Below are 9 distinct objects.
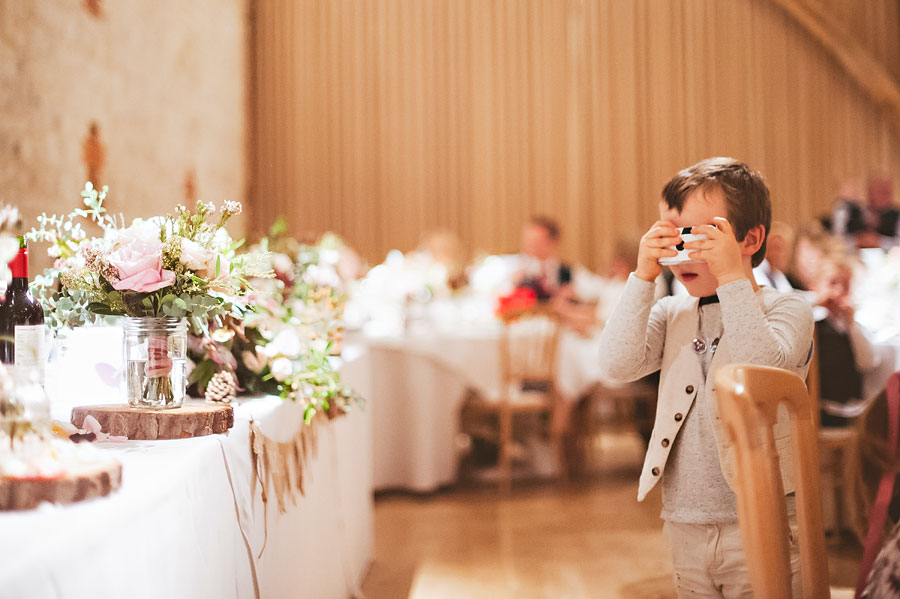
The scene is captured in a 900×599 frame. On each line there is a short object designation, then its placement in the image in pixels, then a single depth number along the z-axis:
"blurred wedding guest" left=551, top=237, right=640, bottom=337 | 4.98
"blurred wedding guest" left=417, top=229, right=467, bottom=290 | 5.98
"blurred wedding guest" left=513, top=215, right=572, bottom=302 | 5.99
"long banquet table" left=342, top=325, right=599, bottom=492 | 4.71
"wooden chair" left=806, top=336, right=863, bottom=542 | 3.65
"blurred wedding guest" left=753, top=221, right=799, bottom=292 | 4.17
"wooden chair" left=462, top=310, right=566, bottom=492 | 4.75
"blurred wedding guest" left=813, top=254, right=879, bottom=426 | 3.63
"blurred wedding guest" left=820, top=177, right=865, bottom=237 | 7.07
